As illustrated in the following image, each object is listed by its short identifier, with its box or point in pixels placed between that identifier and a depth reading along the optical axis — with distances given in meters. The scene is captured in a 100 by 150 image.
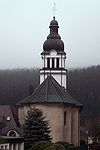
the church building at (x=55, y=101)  53.25
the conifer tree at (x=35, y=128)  48.25
